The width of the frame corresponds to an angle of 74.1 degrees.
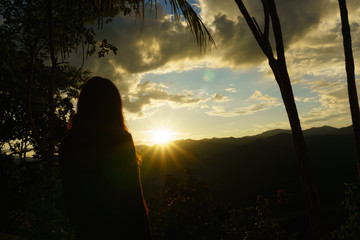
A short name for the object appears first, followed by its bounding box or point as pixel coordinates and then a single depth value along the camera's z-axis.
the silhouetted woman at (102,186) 1.40
